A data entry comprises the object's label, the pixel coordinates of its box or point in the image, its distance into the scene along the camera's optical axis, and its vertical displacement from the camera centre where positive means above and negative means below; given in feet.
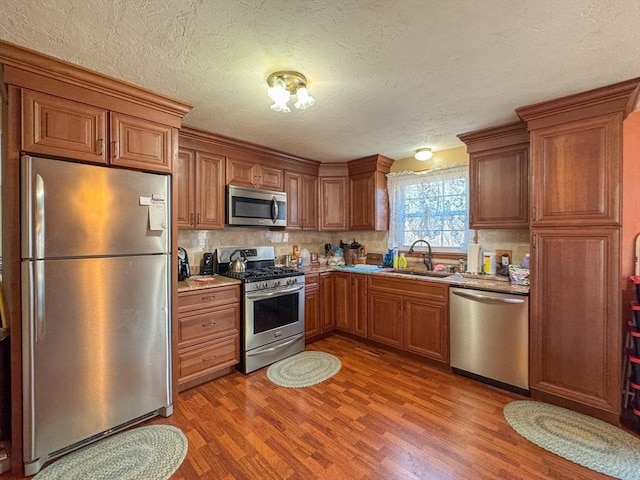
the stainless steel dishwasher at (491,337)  7.82 -2.89
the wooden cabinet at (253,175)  10.34 +2.45
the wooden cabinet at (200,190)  9.13 +1.61
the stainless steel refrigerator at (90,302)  5.42 -1.36
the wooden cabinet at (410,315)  9.36 -2.76
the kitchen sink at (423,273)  10.63 -1.38
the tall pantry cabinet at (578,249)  6.63 -0.26
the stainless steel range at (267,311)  9.16 -2.53
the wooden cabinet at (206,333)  7.97 -2.82
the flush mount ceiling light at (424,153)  11.14 +3.32
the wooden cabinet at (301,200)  12.32 +1.69
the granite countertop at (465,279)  8.09 -1.37
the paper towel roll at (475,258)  10.08 -0.71
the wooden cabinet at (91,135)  5.50 +2.24
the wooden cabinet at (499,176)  8.66 +1.99
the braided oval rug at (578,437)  5.43 -4.31
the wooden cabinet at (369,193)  12.74 +2.06
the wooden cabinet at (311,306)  11.36 -2.77
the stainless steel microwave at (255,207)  10.16 +1.18
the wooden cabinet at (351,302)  11.52 -2.70
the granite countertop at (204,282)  8.11 -1.37
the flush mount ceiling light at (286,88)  5.90 +3.23
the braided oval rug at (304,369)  8.62 -4.32
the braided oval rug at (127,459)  5.29 -4.38
